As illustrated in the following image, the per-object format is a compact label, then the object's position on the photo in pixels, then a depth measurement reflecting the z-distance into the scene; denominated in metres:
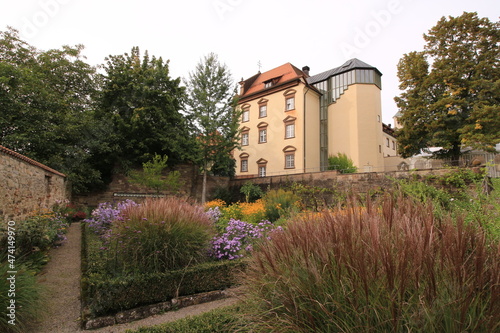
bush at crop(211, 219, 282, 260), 5.02
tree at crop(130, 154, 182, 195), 16.02
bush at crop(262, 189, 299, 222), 9.62
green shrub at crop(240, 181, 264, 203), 18.59
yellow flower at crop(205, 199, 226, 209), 14.18
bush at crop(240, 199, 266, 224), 9.56
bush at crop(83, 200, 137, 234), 7.72
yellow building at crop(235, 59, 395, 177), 23.53
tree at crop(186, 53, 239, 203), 18.80
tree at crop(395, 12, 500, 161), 13.69
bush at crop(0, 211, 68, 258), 5.29
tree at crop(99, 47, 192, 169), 17.58
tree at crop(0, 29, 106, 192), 12.89
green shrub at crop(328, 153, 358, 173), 21.94
